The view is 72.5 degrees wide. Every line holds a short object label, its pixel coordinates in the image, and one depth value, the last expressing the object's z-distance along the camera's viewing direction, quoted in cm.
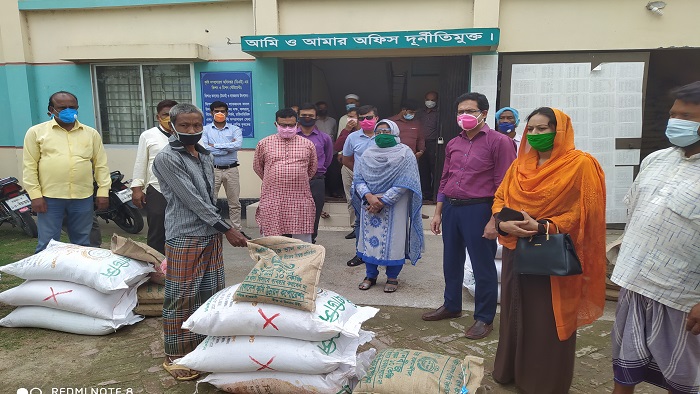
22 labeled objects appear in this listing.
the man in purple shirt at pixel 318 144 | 548
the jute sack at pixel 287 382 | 261
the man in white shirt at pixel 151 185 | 433
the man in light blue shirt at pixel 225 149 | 625
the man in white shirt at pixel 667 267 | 214
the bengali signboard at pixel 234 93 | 745
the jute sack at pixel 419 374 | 235
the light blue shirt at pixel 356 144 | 536
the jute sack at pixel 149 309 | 383
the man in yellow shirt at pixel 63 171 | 412
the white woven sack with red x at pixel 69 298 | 349
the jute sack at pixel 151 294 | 382
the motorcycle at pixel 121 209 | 673
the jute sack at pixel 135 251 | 366
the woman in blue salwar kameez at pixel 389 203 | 429
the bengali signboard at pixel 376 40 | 628
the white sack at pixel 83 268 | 347
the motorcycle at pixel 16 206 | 634
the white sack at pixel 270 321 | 259
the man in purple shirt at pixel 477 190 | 349
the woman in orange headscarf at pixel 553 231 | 249
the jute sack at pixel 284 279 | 260
